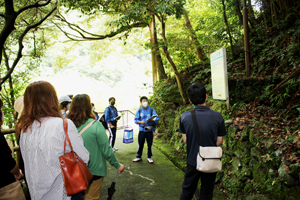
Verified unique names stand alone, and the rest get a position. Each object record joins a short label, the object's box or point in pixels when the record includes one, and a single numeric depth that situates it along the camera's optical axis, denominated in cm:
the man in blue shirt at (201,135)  229
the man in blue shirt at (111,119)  654
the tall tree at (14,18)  384
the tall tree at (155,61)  997
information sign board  422
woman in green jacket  230
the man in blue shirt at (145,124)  552
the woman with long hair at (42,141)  159
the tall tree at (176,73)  697
